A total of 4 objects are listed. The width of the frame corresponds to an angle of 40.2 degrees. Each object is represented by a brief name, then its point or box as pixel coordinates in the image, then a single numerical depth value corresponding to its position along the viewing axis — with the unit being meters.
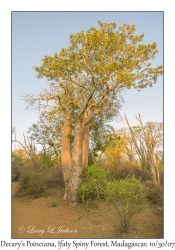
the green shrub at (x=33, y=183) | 9.01
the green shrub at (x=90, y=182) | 7.55
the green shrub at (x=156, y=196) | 7.89
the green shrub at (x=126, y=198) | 5.13
